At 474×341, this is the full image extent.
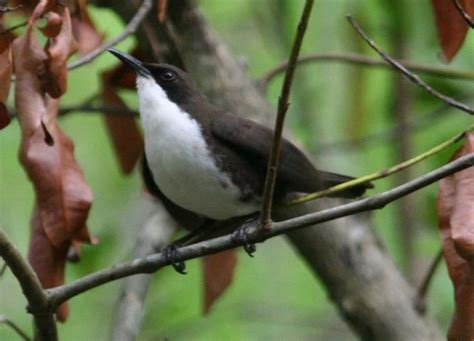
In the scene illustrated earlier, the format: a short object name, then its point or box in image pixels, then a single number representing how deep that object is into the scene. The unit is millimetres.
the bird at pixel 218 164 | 7898
